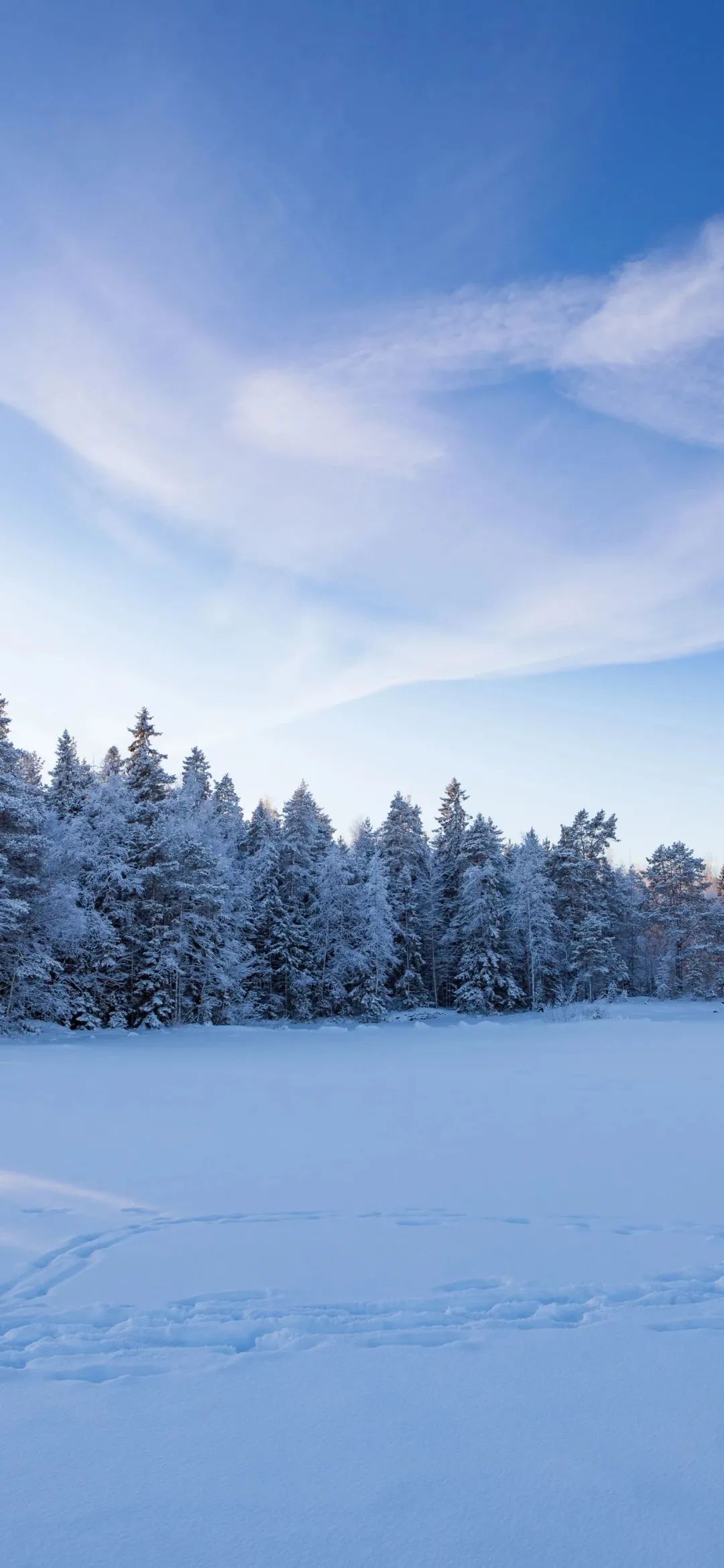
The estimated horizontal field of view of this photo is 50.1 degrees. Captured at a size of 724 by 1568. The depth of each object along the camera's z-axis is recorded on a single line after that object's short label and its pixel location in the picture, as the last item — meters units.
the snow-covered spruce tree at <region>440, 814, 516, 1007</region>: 39.75
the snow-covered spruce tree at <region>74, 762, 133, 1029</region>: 29.48
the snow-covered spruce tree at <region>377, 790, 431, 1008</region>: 41.12
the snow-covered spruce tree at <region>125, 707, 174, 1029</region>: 30.30
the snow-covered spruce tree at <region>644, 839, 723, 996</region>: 47.22
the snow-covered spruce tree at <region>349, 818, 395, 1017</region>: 37.47
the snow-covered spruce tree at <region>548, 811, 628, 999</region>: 44.31
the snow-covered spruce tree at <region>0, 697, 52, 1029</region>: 24.38
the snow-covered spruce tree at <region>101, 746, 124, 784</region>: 49.47
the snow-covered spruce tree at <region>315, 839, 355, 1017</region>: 38.31
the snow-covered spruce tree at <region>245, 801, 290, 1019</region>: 37.06
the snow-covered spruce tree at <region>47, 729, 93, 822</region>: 37.94
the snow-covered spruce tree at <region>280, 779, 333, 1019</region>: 37.34
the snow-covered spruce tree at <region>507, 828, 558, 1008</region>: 41.50
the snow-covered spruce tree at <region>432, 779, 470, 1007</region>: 43.97
